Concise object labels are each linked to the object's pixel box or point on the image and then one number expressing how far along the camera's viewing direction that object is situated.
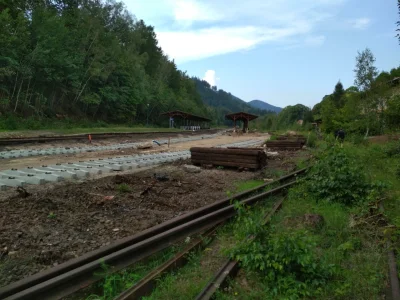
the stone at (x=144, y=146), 16.99
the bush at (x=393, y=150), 14.50
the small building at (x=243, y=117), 44.51
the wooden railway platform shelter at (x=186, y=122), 46.66
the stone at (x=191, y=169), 10.24
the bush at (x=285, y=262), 3.14
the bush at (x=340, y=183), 6.64
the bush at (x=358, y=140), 22.18
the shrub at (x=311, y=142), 21.98
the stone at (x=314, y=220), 5.07
